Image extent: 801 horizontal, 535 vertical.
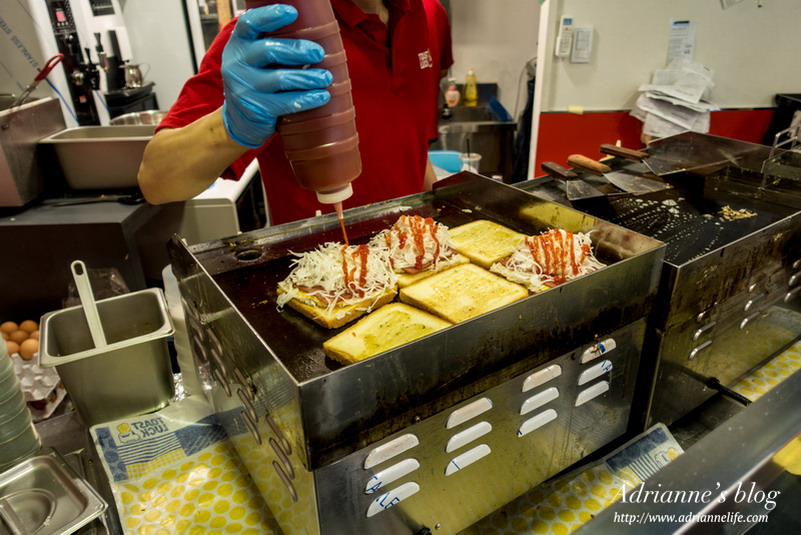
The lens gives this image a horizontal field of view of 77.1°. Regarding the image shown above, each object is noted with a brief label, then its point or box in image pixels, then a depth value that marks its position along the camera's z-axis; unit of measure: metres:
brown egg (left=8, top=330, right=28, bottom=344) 2.47
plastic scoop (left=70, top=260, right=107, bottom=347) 1.40
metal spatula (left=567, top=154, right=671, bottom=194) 1.86
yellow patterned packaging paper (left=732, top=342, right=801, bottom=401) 1.70
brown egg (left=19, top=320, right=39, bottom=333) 2.58
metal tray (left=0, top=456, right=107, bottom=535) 1.11
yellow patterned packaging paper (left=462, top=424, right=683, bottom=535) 1.25
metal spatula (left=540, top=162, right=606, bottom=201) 1.82
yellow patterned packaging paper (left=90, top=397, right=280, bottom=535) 1.23
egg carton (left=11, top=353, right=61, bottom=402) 2.02
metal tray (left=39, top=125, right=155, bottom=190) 2.89
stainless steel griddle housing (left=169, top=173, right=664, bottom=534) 0.95
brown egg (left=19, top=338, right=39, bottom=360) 2.34
